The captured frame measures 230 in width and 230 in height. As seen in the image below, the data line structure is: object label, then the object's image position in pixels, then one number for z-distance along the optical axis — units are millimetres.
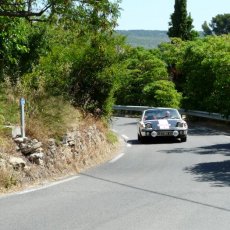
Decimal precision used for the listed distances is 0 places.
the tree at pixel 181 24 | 50031
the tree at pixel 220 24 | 128125
